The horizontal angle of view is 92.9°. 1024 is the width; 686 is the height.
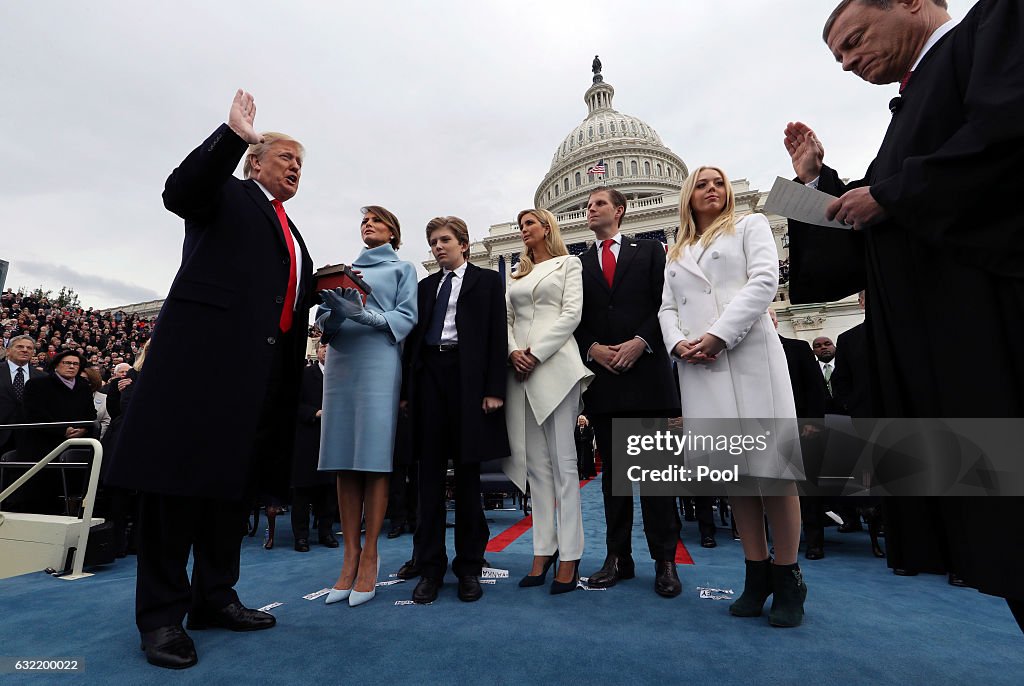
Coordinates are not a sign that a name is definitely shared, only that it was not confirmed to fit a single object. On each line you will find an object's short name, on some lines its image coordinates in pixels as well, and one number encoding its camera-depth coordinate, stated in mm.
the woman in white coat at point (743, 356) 2051
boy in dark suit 2570
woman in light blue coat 2424
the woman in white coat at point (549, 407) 2691
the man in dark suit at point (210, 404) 1765
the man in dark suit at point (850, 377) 3752
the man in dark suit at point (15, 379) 5500
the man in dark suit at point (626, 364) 2633
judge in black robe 985
